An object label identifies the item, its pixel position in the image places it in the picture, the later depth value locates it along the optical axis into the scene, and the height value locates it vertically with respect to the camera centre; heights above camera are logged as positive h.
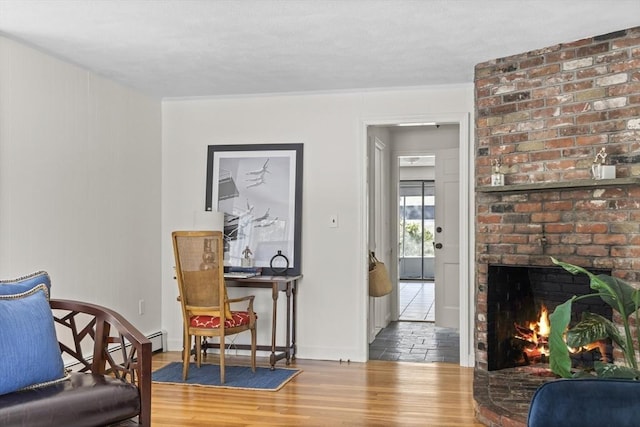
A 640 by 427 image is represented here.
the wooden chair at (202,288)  4.75 -0.48
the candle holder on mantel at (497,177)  4.43 +0.34
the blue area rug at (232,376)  4.69 -1.17
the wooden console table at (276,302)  5.22 -0.66
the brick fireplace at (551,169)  3.84 +0.38
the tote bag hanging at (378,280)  5.86 -0.51
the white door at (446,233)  7.26 -0.09
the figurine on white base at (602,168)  3.82 +0.35
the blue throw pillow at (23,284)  2.93 -0.28
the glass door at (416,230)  12.76 -0.10
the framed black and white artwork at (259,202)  5.58 +0.21
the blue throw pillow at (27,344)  2.67 -0.52
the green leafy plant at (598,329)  2.85 -0.50
